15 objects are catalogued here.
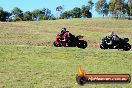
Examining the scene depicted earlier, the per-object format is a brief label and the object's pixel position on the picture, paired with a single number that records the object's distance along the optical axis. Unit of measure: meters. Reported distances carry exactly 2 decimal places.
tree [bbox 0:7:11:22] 134.70
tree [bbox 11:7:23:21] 152.32
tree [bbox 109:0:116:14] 127.90
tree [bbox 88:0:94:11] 150.62
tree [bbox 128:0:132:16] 127.95
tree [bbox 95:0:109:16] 140.62
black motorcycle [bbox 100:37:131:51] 30.91
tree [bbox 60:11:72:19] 164.12
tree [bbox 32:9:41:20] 163.60
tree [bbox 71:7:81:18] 162.90
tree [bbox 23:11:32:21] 151.00
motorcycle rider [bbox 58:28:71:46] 31.38
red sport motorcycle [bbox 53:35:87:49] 31.22
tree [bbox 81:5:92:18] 150.25
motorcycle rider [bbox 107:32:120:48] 31.06
